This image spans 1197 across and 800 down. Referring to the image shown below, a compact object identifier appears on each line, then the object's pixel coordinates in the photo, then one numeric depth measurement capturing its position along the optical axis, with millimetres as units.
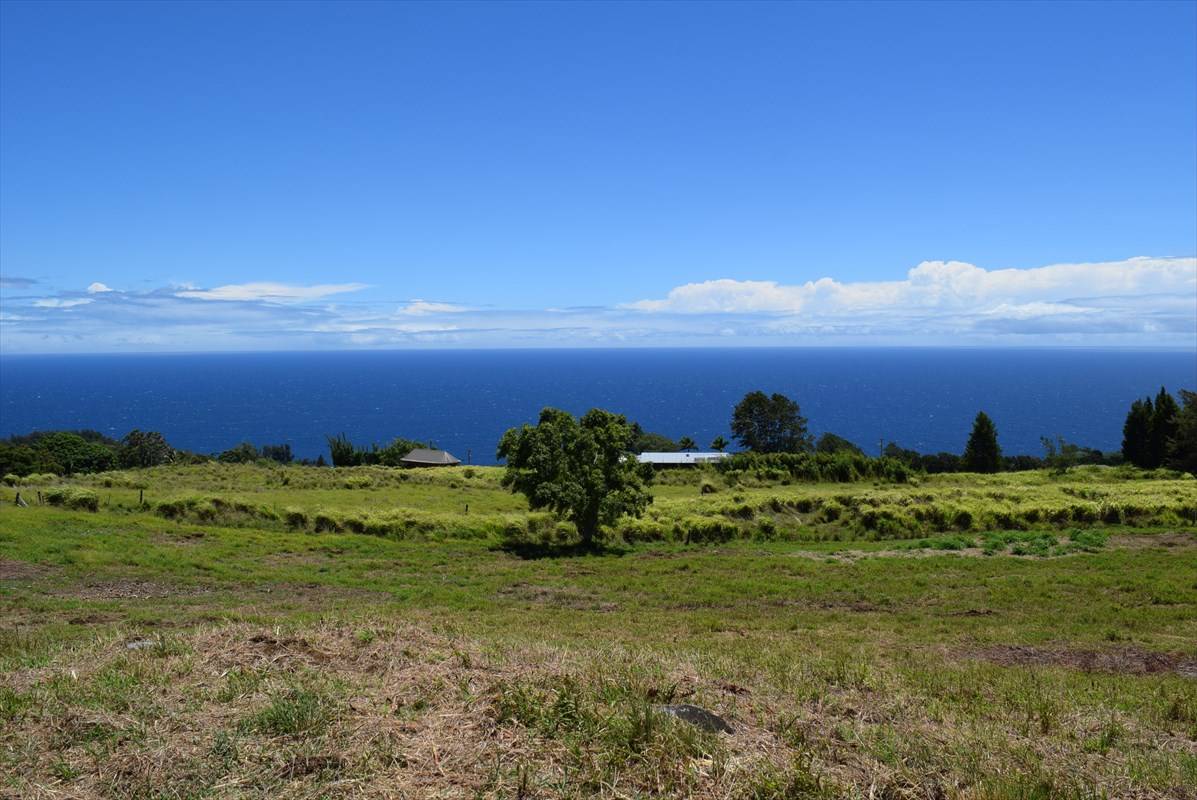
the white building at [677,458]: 69562
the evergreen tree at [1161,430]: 58812
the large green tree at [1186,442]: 52281
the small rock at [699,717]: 5863
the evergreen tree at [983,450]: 67000
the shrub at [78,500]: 29469
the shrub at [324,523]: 29703
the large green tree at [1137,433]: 61919
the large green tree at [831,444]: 89562
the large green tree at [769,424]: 89750
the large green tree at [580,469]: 26844
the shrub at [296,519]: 30094
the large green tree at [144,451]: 82256
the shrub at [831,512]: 34062
